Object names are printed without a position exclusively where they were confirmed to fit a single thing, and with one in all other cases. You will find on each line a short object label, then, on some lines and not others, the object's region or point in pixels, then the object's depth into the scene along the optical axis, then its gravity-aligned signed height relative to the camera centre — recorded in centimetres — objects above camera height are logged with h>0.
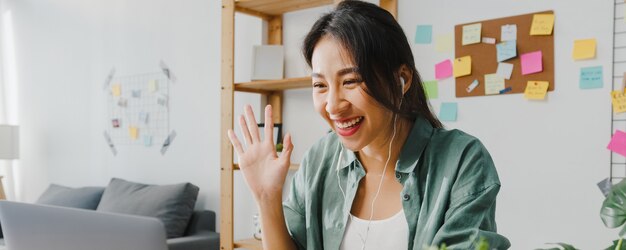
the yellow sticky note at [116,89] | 455 +11
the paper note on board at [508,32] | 260 +29
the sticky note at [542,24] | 250 +31
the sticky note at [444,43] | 278 +27
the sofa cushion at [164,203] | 357 -57
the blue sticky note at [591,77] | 240 +11
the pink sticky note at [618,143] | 234 -14
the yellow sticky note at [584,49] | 240 +21
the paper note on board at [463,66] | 272 +17
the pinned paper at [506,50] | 260 +22
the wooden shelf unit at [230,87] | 323 +9
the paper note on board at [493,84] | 264 +9
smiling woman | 132 -13
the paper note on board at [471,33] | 269 +30
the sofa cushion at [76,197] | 426 -63
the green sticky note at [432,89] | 283 +7
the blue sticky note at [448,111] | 277 -3
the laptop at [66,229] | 182 -36
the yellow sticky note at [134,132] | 439 -19
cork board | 252 +21
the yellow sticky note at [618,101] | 234 +2
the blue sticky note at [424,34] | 285 +31
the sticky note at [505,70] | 261 +14
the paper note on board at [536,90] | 252 +6
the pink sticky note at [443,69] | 279 +15
